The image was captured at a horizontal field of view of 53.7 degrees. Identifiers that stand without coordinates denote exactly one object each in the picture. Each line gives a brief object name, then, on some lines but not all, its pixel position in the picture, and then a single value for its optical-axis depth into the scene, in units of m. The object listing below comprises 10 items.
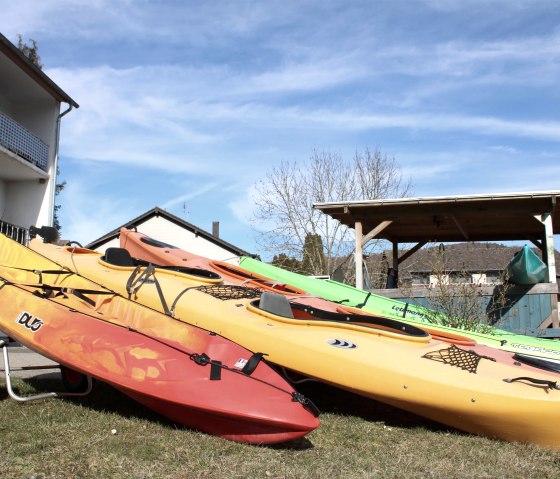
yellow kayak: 4.22
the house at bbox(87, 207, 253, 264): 28.11
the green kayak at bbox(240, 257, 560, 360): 7.37
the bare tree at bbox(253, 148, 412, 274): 28.15
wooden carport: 10.55
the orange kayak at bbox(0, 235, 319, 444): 4.03
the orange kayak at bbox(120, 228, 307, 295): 8.16
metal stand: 4.87
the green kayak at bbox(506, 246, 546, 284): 10.24
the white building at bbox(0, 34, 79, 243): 15.17
